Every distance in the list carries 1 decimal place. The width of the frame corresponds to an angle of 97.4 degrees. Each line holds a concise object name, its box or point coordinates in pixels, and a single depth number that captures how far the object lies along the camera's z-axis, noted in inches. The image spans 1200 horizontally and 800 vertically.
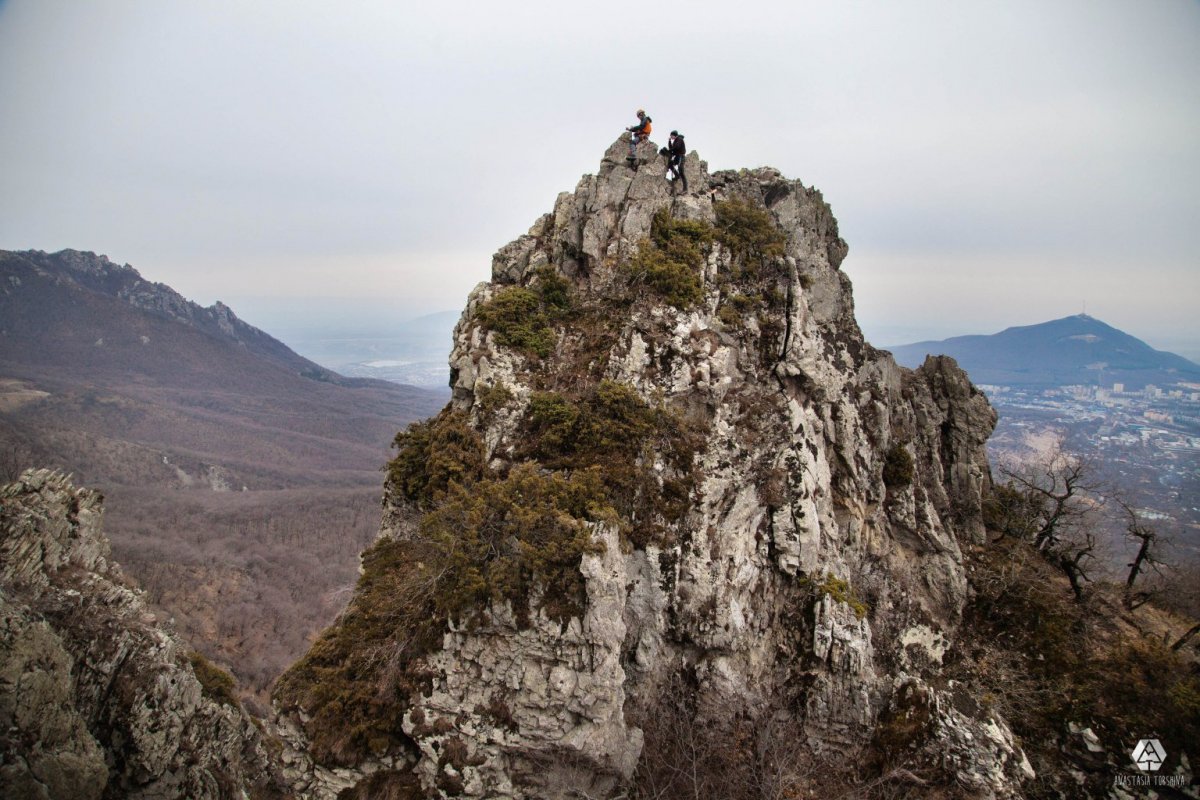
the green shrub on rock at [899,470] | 731.4
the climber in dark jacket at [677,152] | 756.0
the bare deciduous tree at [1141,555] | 753.6
